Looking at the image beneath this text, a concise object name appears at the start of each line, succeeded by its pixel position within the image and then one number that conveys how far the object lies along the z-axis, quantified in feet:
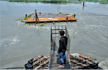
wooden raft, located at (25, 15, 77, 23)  65.74
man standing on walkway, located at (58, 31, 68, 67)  15.70
